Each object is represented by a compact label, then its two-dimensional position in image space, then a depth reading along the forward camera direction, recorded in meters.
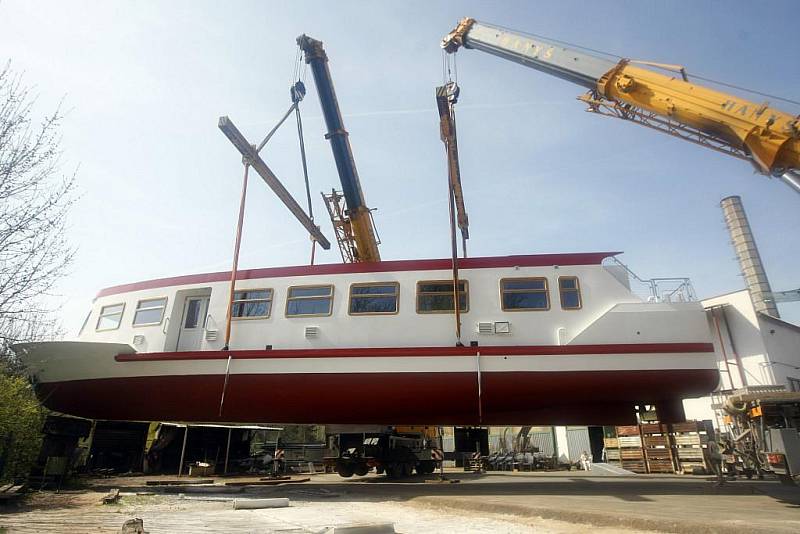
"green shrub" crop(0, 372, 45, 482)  9.08
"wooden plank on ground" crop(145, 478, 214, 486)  12.54
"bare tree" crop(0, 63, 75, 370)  7.64
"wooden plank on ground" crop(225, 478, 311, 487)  13.00
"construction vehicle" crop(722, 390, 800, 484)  8.55
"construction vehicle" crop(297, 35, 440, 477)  12.91
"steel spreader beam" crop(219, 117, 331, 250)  13.27
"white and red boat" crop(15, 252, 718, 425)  10.48
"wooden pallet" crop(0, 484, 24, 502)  8.89
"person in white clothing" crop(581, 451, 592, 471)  21.67
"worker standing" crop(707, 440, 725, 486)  10.23
